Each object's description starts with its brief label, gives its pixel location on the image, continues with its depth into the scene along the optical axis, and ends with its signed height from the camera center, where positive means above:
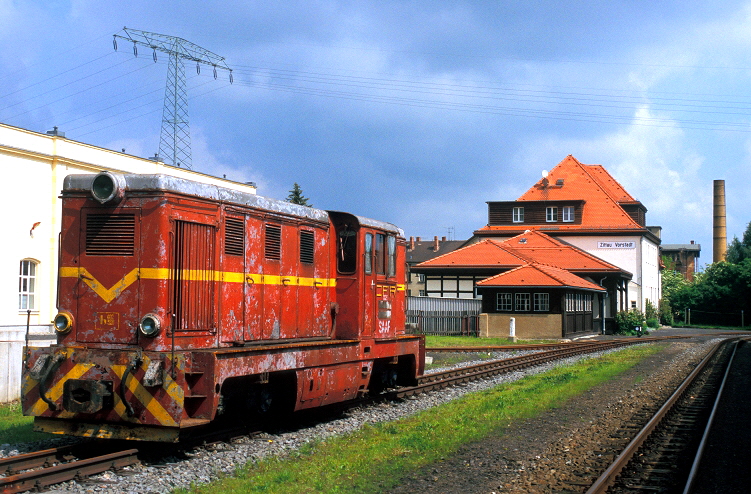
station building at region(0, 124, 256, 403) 22.45 +2.57
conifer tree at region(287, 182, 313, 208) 50.50 +7.04
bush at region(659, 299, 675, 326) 62.62 -1.74
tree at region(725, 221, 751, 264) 80.34 +5.37
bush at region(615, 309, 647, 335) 44.23 -1.65
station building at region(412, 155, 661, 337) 53.47 +5.55
